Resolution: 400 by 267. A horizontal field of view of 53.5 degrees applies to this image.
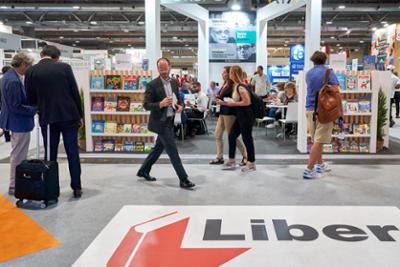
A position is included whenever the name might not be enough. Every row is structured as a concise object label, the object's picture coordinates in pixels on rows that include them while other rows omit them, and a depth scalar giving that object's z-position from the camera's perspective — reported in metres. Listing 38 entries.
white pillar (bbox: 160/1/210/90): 12.38
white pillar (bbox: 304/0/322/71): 7.32
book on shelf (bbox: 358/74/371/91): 6.50
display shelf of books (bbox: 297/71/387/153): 6.50
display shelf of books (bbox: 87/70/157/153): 6.78
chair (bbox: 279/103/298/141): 7.54
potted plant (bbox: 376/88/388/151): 6.71
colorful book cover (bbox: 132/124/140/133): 6.86
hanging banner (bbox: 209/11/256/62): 12.56
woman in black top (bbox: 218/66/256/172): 5.13
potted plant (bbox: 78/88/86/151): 6.96
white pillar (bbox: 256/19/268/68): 12.73
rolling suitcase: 3.87
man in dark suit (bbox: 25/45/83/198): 3.92
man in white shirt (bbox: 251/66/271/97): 10.60
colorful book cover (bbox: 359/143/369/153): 6.76
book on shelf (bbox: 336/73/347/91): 6.48
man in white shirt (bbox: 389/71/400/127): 10.68
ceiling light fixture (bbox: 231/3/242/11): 12.45
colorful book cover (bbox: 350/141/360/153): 6.76
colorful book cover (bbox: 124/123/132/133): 6.86
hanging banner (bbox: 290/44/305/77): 17.30
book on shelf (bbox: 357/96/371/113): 6.57
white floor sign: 2.78
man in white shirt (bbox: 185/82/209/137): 8.63
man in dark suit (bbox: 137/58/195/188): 4.47
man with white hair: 4.10
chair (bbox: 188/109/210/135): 8.59
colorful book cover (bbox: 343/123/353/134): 6.68
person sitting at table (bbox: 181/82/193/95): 10.19
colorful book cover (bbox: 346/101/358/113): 6.56
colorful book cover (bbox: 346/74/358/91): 6.50
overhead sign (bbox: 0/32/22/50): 11.42
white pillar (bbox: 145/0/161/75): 7.80
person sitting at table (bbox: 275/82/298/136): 8.29
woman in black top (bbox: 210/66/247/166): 5.47
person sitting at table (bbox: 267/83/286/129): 8.98
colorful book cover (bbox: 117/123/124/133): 6.89
